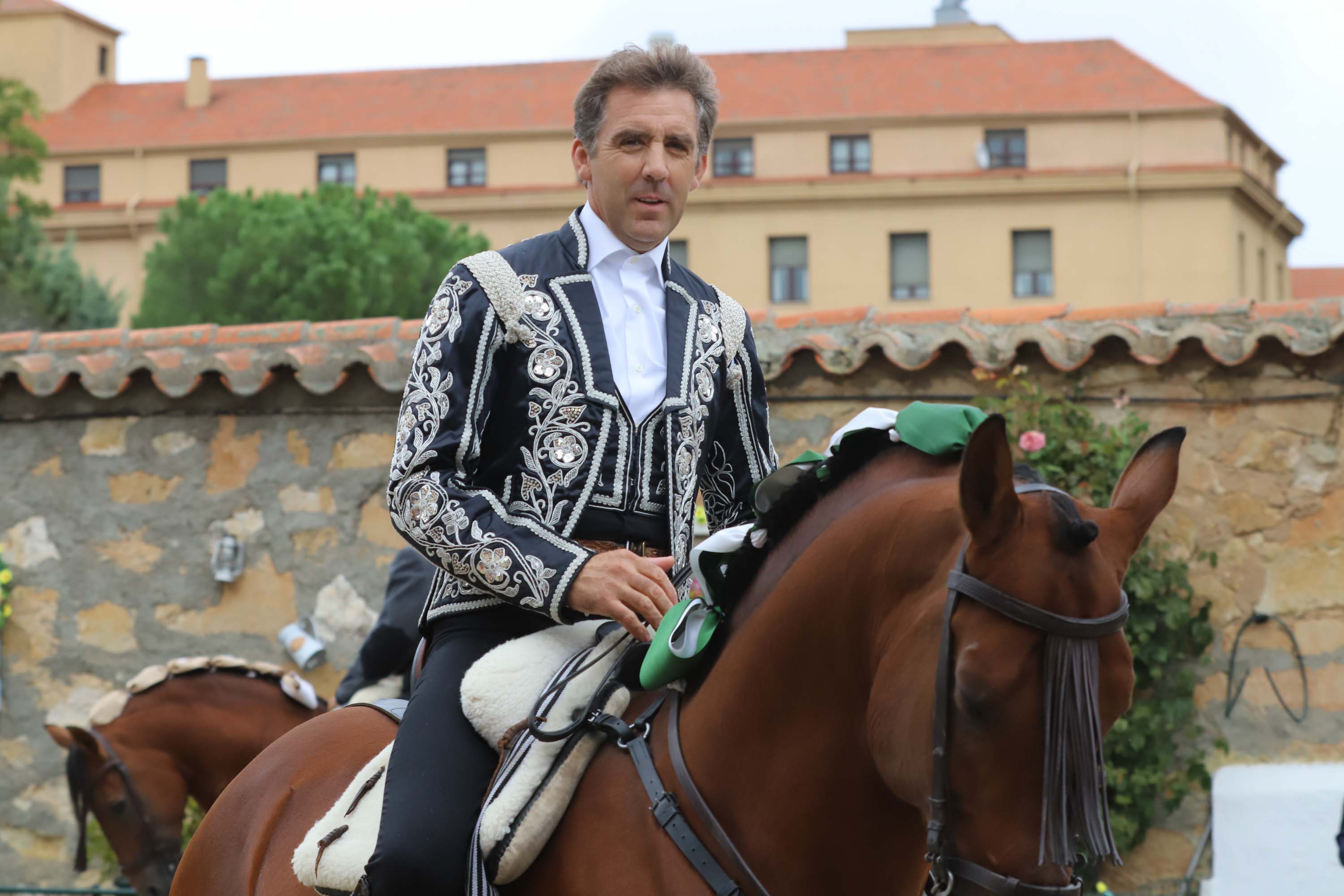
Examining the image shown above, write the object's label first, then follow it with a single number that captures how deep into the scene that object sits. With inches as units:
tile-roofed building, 1670.8
